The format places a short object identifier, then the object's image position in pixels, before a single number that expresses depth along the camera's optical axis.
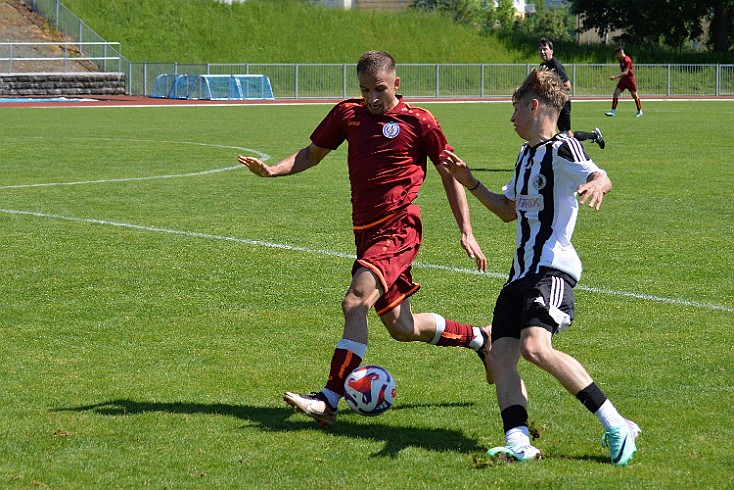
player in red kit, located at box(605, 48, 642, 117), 36.97
